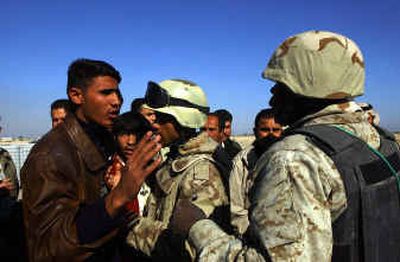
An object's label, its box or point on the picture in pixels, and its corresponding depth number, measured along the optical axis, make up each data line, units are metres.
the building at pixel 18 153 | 10.09
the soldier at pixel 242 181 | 2.58
